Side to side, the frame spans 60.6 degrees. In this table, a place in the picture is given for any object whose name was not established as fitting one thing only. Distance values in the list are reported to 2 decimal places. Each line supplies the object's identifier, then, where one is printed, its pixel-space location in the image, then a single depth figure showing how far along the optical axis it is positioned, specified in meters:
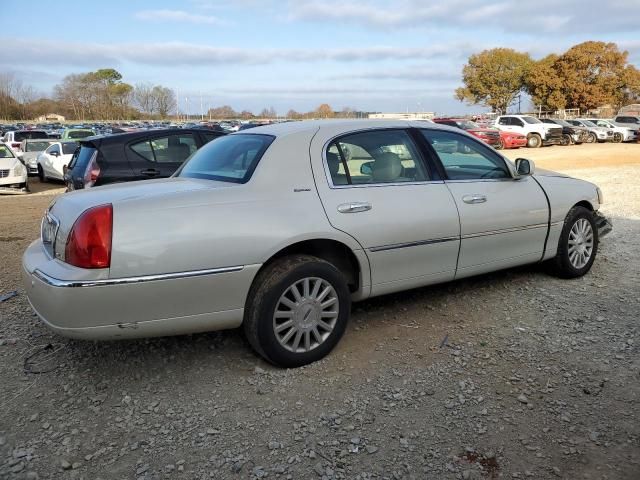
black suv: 7.76
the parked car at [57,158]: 16.12
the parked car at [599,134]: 34.28
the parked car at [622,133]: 34.56
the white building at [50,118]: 99.96
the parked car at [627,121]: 36.50
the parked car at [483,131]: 26.88
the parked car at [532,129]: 29.83
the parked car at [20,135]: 21.86
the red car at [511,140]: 28.64
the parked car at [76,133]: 21.08
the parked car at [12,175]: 14.17
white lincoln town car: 3.05
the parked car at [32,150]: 18.27
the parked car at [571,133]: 31.83
